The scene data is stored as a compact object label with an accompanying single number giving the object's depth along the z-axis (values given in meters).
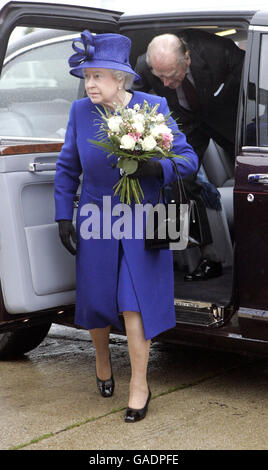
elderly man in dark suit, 9.29
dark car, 7.75
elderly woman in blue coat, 7.57
